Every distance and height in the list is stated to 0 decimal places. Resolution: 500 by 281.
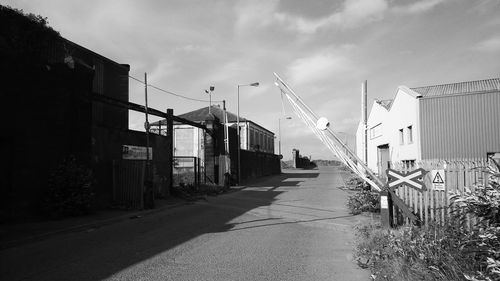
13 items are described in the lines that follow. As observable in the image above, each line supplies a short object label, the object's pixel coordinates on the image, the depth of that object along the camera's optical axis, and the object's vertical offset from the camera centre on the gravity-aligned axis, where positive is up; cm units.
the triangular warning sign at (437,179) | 845 -57
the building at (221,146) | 2706 +96
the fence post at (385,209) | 911 -129
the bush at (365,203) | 1296 -167
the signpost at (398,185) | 850 -74
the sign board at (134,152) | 1667 +20
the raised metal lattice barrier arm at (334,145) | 818 +19
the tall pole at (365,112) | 1421 +152
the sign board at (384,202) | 910 -113
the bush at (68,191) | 1160 -102
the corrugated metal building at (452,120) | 2220 +192
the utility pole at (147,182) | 1483 -98
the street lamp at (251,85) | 3123 +564
